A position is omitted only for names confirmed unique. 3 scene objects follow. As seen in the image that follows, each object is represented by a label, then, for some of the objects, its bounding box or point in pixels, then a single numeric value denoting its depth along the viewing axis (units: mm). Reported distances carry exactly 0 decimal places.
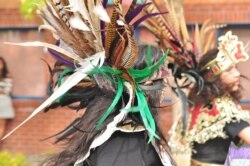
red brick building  11501
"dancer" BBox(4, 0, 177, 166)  3416
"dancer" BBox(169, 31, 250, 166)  5832
